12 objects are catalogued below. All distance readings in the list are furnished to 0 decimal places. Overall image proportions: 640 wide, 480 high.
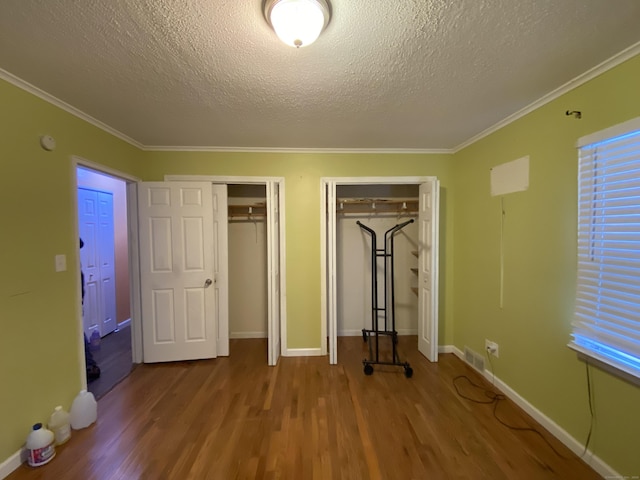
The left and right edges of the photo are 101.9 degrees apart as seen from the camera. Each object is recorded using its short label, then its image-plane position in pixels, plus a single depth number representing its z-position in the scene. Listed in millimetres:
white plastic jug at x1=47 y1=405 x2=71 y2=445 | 1789
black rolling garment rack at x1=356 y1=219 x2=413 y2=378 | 2676
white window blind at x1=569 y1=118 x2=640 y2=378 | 1387
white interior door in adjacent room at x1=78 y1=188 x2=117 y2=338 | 3416
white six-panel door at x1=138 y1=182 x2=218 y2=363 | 2879
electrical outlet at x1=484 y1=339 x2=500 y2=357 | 2414
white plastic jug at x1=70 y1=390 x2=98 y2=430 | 1959
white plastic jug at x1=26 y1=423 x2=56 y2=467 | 1626
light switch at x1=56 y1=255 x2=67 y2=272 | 1890
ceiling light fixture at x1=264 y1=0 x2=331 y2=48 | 1066
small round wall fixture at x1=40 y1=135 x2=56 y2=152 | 1779
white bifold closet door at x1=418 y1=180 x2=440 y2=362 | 2816
